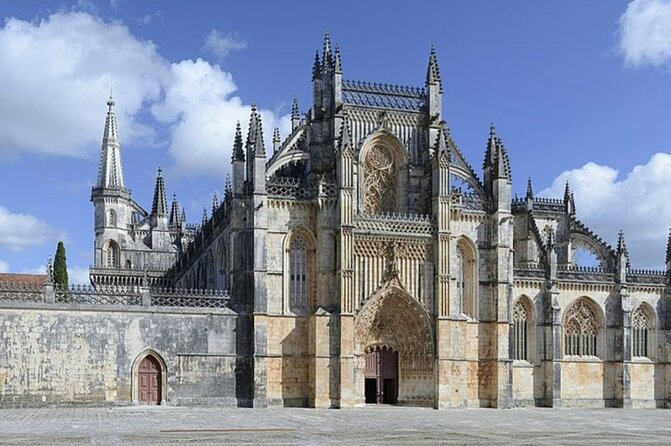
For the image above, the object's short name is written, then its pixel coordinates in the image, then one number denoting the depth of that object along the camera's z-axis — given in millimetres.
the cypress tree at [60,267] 74625
